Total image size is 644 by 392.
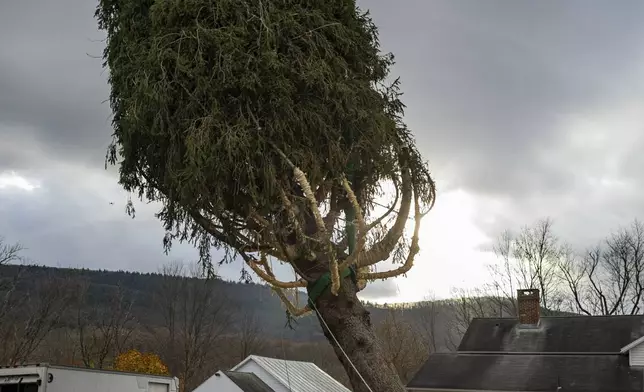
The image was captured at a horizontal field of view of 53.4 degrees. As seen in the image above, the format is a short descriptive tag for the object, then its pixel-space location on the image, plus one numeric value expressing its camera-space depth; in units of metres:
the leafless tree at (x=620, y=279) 40.19
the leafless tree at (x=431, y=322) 56.34
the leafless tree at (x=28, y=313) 37.50
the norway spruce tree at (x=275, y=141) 6.66
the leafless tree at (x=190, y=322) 54.22
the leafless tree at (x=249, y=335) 60.16
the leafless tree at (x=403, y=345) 45.84
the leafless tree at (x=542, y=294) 42.41
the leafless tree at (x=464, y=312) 47.47
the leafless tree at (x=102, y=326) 47.26
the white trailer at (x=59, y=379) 9.07
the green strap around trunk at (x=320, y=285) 7.22
